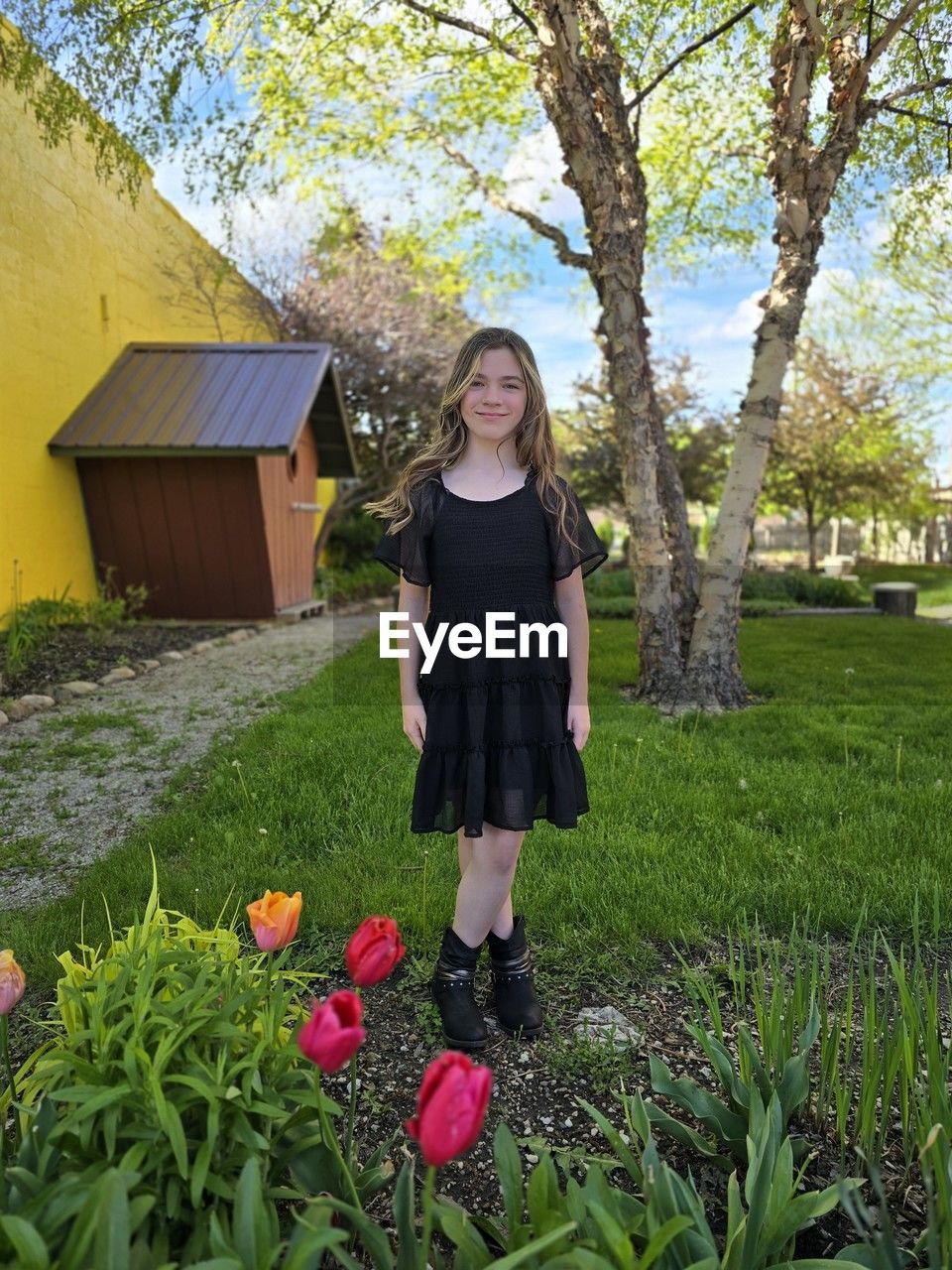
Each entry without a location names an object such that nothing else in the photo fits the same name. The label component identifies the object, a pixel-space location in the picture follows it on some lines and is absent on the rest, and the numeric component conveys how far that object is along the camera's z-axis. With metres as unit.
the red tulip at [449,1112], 0.88
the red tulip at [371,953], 1.18
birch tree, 5.20
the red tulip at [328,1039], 0.99
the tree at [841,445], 17.56
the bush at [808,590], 12.51
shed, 8.39
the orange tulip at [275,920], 1.39
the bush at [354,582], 13.21
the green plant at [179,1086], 1.19
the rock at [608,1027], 2.02
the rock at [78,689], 5.66
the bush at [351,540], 15.90
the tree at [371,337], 14.80
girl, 2.04
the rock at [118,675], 6.14
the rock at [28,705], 5.11
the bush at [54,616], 6.15
